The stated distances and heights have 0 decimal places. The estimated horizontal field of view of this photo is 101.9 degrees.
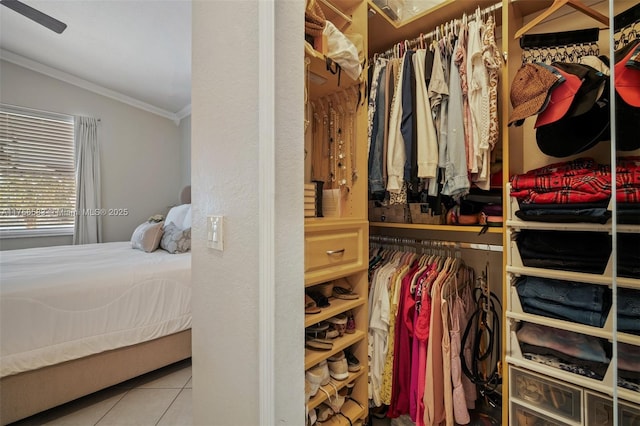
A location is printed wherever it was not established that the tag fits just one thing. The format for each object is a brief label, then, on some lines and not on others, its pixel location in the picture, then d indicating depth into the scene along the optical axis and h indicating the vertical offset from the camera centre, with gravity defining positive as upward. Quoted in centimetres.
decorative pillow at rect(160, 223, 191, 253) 214 -25
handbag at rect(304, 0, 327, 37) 104 +77
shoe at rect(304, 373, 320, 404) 102 -71
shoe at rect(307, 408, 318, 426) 104 -84
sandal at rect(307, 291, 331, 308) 116 -40
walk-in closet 89 -1
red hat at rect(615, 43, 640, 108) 78 +40
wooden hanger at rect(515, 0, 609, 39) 99 +77
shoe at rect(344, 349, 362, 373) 125 -75
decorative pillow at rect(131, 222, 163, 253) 224 -23
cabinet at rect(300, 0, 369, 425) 107 +6
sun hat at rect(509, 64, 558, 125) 94 +45
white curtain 301 +32
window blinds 260 +41
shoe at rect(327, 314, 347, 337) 123 -54
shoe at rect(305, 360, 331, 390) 104 -67
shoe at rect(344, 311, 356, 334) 129 -57
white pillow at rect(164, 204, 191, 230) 241 -5
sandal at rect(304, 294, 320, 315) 107 -41
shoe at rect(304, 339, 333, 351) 109 -57
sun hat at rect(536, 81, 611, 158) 92 +29
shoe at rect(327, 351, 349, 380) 119 -72
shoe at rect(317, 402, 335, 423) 115 -91
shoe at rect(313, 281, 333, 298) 123 -37
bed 126 -63
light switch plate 81 -7
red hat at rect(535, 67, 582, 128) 90 +39
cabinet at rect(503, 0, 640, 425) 87 -42
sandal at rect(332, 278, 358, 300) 127 -41
